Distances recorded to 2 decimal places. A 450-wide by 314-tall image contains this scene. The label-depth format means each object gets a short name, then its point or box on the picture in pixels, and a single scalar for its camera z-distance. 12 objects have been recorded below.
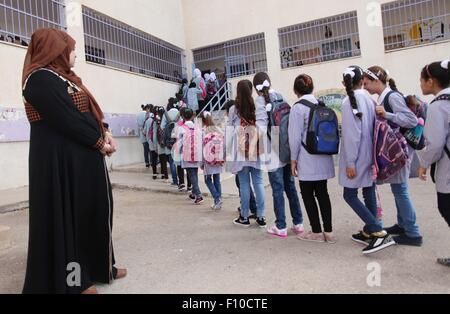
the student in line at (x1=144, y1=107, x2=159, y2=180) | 8.41
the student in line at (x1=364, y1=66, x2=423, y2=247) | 3.30
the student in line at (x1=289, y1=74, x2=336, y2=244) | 3.50
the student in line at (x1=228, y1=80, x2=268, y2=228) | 4.04
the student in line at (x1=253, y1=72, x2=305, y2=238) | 3.90
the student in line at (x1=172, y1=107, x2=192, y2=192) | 6.05
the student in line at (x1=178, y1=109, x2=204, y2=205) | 5.71
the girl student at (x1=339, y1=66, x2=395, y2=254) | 3.27
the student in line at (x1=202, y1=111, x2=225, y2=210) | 5.38
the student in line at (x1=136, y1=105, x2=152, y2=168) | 9.47
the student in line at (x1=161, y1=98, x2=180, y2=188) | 7.39
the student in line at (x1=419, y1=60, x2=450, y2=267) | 2.69
